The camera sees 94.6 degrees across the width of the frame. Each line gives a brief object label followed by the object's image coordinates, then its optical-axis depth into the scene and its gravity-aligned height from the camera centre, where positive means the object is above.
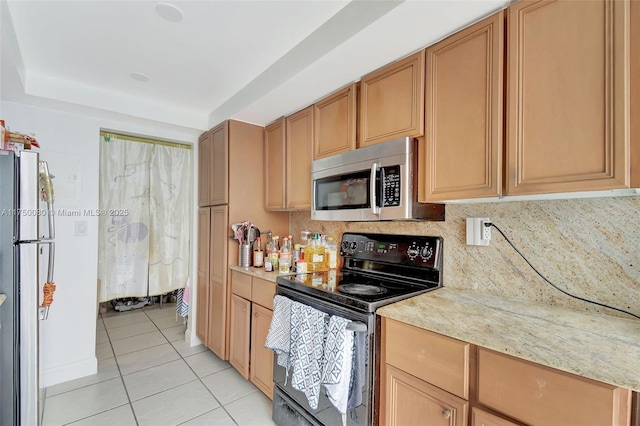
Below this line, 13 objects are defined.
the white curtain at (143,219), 3.06 -0.09
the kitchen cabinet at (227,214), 2.45 -0.02
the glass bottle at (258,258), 2.41 -0.38
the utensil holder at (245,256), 2.40 -0.36
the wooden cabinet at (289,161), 2.17 +0.40
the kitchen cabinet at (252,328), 1.96 -0.85
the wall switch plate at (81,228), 2.36 -0.14
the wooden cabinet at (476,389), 0.77 -0.55
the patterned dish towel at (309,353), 1.39 -0.69
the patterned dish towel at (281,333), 1.64 -0.68
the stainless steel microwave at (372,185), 1.47 +0.15
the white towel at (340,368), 1.25 -0.67
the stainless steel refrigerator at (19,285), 1.33 -0.35
